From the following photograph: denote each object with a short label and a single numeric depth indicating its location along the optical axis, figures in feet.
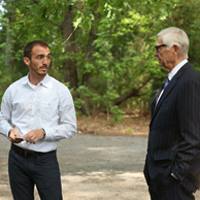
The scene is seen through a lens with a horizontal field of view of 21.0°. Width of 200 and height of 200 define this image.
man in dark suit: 12.26
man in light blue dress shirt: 15.38
